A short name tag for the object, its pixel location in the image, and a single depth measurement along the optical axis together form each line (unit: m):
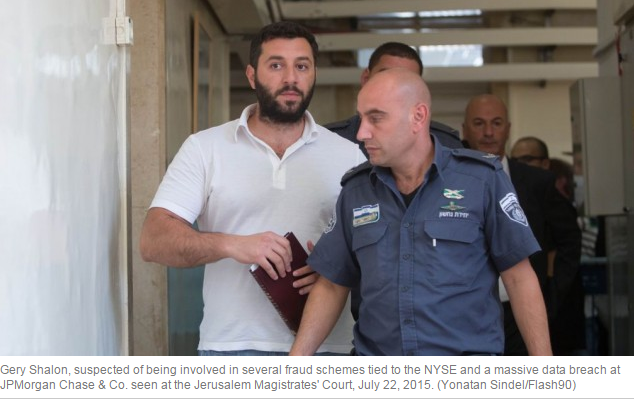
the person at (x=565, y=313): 5.54
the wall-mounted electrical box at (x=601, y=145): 5.36
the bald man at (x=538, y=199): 4.39
